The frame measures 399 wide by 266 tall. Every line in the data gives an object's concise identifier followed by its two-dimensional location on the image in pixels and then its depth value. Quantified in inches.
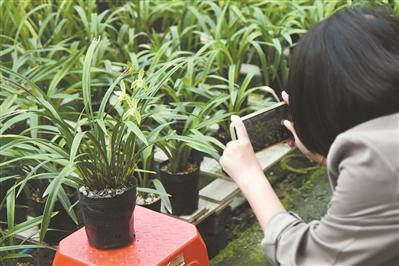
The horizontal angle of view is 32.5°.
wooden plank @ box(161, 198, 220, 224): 94.3
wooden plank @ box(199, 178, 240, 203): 100.4
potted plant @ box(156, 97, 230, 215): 93.1
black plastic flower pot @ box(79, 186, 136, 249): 70.8
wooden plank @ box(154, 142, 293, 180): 108.9
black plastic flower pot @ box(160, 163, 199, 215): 93.8
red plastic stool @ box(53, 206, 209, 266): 70.5
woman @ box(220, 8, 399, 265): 50.3
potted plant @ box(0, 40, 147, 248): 71.1
